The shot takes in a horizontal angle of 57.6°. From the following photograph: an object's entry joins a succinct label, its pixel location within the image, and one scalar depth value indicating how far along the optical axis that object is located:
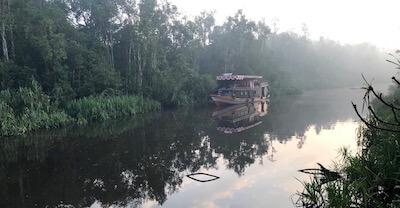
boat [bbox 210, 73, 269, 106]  31.08
